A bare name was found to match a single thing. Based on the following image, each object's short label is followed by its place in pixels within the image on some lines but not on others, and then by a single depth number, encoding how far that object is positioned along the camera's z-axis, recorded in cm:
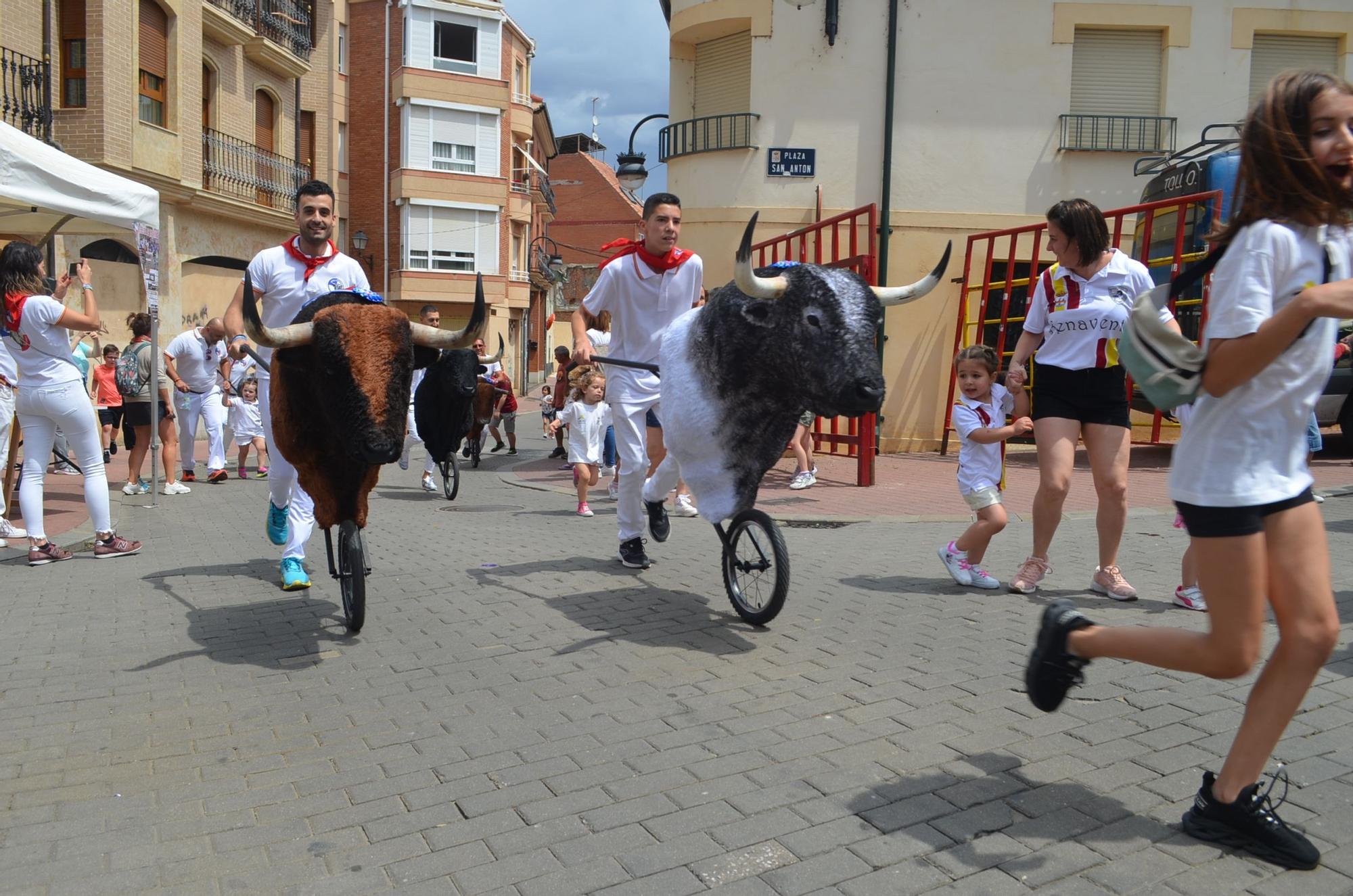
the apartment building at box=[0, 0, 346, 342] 1866
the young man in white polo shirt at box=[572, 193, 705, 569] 593
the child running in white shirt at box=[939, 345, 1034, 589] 594
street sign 1466
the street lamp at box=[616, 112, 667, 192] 1783
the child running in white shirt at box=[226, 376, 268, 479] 1279
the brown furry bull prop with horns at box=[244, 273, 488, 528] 441
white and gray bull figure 439
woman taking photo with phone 678
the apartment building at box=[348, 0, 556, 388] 3925
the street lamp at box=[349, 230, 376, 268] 3803
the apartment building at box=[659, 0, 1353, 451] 1430
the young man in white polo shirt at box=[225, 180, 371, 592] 550
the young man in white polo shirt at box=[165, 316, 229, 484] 1208
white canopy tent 757
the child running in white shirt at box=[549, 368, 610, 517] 974
